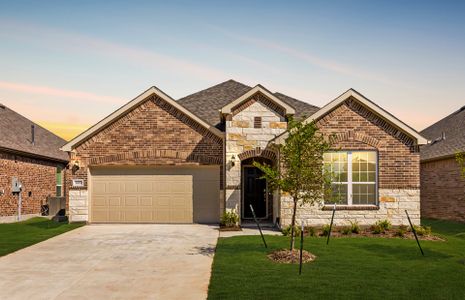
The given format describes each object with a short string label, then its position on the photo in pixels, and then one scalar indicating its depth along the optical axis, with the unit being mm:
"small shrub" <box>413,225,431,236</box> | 16141
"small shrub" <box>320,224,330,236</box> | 16047
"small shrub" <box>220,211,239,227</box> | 18125
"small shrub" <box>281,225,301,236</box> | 16031
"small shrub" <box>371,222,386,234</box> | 16500
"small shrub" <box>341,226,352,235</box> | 16297
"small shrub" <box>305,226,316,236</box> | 15984
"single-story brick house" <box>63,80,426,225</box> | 17594
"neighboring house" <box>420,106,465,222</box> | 22828
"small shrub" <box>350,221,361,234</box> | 16516
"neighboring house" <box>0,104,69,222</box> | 22188
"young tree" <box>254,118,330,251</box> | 11945
